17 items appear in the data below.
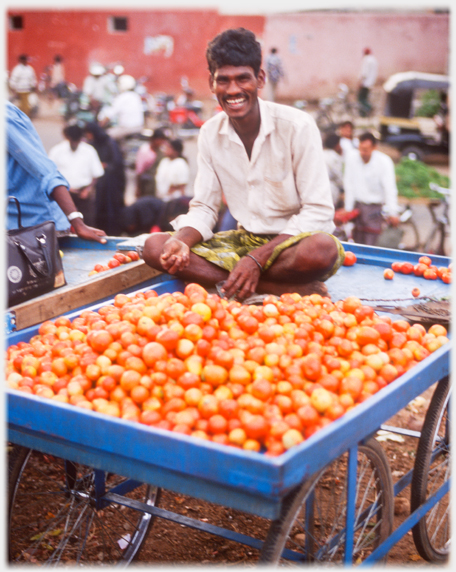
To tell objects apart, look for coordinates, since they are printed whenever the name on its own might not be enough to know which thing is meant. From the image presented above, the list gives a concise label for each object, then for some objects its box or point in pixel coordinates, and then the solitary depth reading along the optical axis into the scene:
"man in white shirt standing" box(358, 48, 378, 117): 19.28
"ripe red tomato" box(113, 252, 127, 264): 4.03
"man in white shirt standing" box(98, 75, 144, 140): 12.84
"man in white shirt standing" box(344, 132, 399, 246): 7.44
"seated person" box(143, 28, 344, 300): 3.46
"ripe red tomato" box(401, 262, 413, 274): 4.12
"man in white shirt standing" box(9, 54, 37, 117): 19.58
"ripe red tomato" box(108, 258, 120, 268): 3.99
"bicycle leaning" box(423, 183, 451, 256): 8.16
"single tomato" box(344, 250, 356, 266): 4.33
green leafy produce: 9.69
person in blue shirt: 3.87
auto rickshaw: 14.59
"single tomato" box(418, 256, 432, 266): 4.11
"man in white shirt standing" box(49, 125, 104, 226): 7.70
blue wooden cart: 1.79
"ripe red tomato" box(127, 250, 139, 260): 4.05
